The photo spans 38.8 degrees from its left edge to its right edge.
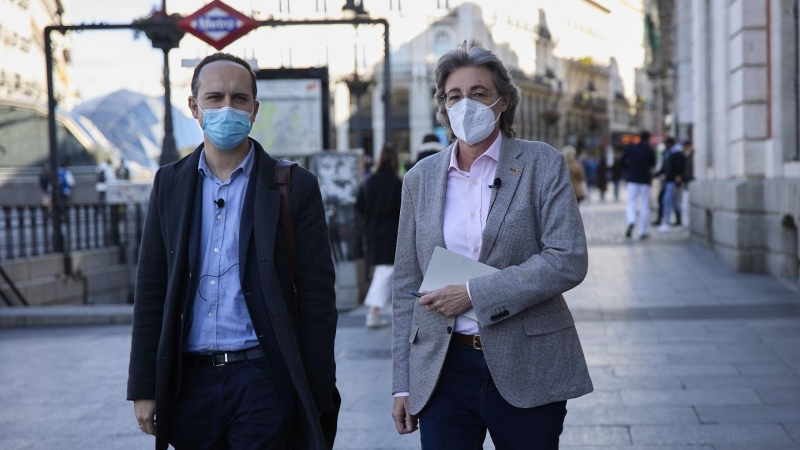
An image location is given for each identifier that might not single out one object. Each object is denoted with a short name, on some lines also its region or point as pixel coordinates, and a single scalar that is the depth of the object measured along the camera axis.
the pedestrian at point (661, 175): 22.91
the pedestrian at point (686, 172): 22.66
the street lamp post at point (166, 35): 13.44
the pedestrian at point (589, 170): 55.24
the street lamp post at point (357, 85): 21.84
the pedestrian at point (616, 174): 43.05
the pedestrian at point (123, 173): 35.91
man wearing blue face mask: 3.60
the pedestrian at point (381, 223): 10.78
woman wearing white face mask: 3.29
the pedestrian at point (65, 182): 34.81
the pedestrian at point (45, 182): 36.62
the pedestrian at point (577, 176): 22.83
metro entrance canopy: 10.32
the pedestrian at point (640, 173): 20.53
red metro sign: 10.30
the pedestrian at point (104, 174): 35.41
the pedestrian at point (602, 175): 44.69
